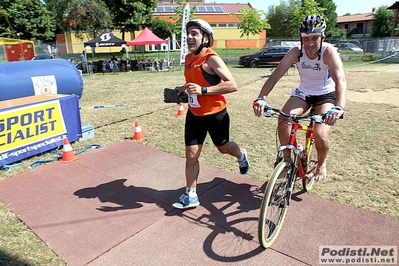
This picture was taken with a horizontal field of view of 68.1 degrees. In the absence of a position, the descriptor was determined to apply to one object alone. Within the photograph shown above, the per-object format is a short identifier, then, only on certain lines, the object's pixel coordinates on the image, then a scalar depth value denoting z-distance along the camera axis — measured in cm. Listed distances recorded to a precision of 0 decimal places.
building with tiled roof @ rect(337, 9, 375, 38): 6402
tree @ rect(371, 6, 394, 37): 5050
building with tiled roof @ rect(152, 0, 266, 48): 4422
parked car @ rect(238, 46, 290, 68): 2104
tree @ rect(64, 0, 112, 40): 2703
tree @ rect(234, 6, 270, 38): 3900
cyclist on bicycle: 297
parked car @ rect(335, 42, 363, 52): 2531
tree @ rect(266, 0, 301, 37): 4781
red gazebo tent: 1983
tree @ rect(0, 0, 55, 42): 3475
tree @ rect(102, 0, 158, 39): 3073
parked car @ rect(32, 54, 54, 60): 1922
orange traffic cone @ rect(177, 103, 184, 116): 756
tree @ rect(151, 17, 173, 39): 3625
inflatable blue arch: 603
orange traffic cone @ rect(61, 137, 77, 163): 481
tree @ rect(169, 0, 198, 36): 3275
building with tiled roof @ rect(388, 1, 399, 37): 3486
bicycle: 253
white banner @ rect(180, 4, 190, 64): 1457
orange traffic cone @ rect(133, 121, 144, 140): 582
